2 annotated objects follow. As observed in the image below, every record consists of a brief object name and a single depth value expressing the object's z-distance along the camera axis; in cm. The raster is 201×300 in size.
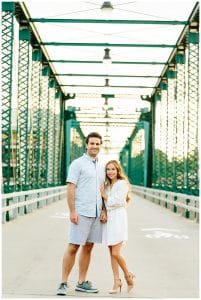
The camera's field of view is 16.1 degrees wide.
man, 628
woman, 632
